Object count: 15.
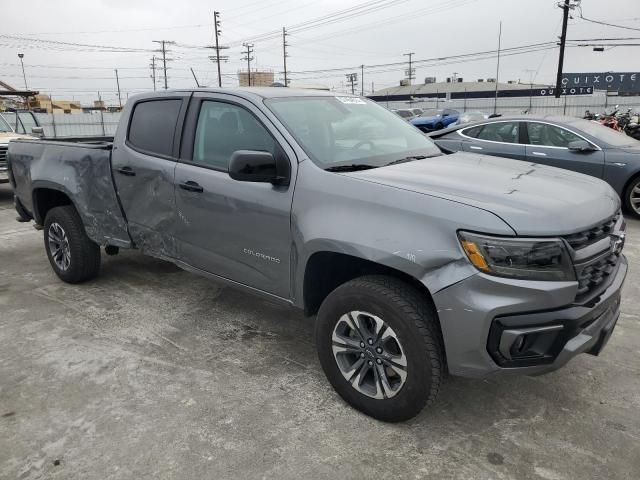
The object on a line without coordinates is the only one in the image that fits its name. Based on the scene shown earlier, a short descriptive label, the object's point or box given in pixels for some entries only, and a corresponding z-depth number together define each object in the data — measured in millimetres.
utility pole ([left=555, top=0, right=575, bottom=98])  31891
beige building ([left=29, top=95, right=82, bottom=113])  34344
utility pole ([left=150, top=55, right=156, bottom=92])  81894
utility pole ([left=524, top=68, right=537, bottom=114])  36644
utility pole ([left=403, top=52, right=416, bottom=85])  93612
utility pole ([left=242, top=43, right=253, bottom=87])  75756
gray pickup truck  2328
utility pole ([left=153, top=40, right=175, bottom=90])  75188
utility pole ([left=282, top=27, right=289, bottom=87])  71438
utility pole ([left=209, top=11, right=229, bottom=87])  60753
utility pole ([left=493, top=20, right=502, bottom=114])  38512
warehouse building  65719
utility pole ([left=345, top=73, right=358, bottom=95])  76188
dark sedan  7441
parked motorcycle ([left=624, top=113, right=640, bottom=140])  13062
